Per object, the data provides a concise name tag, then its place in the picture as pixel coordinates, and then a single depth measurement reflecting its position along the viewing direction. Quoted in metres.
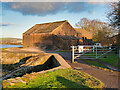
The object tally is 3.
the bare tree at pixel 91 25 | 44.66
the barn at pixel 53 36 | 27.33
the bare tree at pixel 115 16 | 11.90
